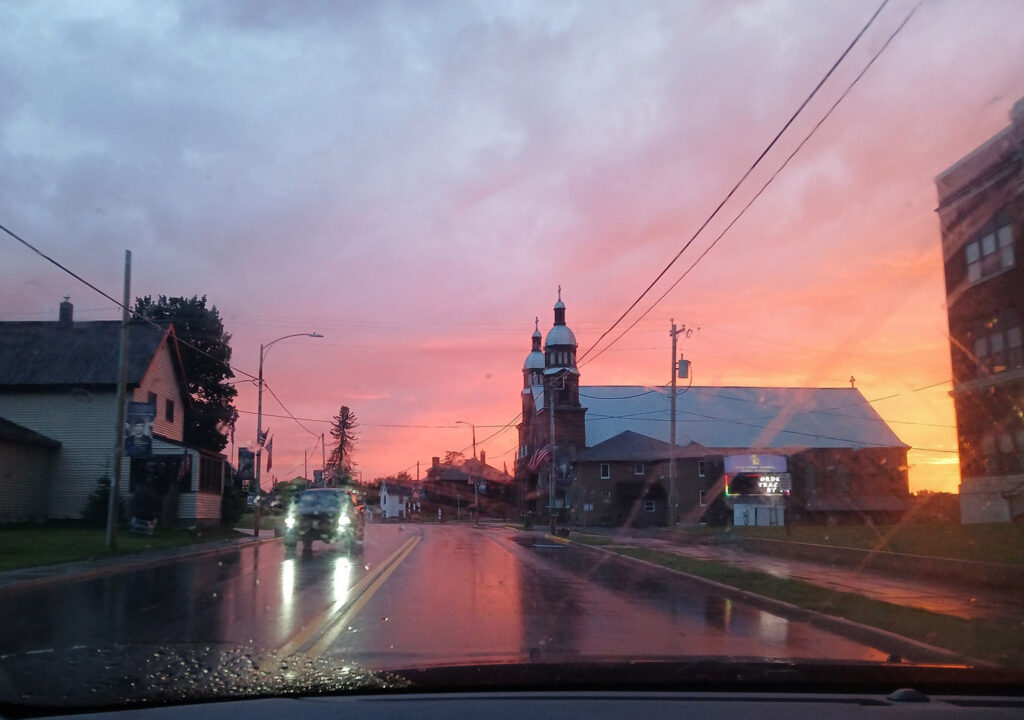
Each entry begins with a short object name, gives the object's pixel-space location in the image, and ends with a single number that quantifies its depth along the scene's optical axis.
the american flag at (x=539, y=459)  62.36
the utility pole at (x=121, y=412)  24.09
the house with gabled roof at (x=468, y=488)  97.12
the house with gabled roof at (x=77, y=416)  34.88
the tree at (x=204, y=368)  50.59
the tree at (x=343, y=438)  131.75
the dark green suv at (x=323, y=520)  28.70
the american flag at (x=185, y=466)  37.00
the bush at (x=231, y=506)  44.34
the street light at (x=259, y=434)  38.60
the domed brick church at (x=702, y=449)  61.38
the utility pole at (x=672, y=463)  37.31
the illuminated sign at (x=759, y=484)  35.12
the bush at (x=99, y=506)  33.91
